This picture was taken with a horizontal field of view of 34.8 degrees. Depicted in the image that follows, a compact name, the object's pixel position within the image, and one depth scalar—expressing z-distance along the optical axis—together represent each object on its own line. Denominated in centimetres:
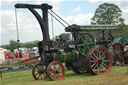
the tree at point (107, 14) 3864
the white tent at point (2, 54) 2748
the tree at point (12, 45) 6675
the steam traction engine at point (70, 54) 905
